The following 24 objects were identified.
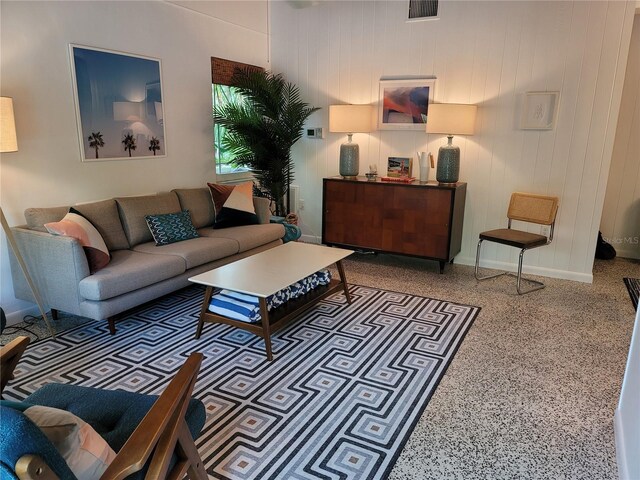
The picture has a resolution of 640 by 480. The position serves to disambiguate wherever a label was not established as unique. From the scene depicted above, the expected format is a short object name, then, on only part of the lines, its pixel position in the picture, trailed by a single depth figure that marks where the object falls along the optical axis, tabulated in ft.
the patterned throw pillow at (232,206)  13.91
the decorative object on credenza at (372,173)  15.71
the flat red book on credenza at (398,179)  14.69
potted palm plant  15.57
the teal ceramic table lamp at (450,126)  13.70
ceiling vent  14.40
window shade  15.19
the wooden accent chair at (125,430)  3.01
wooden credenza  14.01
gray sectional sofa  9.43
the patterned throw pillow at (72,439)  3.50
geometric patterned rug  6.39
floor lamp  8.89
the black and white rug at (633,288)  12.26
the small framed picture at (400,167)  15.66
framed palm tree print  11.27
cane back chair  12.70
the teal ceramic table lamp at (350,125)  15.37
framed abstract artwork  14.96
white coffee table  8.88
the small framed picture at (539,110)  13.34
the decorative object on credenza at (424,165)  14.79
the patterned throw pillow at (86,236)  9.55
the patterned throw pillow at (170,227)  11.93
